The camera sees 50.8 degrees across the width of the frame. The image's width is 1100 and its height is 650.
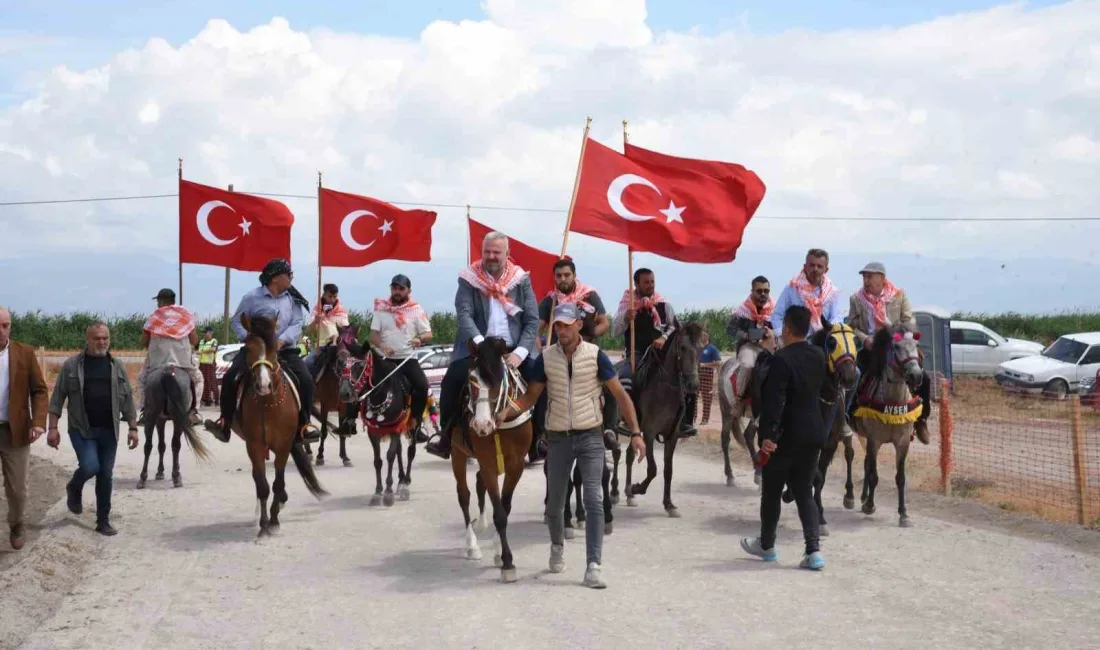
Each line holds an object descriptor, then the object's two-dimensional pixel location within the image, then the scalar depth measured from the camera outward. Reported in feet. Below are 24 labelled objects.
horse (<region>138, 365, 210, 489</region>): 48.75
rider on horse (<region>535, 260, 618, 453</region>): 38.04
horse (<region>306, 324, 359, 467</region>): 55.77
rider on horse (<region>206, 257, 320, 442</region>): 39.86
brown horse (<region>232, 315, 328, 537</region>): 37.50
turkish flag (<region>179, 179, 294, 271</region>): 64.90
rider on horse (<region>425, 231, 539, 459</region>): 32.83
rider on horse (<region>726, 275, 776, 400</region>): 45.01
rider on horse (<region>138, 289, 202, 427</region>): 49.39
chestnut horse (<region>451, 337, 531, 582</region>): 30.30
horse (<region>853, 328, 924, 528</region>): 40.57
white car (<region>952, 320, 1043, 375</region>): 122.52
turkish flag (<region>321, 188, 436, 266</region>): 67.77
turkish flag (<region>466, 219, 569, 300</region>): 71.72
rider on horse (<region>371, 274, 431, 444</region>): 46.26
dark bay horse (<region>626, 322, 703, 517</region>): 41.70
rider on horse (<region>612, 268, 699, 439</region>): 43.83
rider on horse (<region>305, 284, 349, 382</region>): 57.67
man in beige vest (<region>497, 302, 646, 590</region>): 30.01
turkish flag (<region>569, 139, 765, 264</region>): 43.80
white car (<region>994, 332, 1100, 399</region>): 102.68
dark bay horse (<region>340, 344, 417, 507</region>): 45.78
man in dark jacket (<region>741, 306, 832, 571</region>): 31.71
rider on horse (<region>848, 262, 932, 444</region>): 44.14
